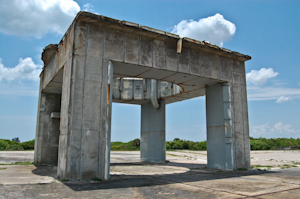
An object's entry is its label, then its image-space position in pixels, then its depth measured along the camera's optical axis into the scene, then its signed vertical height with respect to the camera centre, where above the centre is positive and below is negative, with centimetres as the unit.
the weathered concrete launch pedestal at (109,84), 946 +253
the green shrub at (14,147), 3180 -231
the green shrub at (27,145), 3316 -213
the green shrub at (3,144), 3270 -203
